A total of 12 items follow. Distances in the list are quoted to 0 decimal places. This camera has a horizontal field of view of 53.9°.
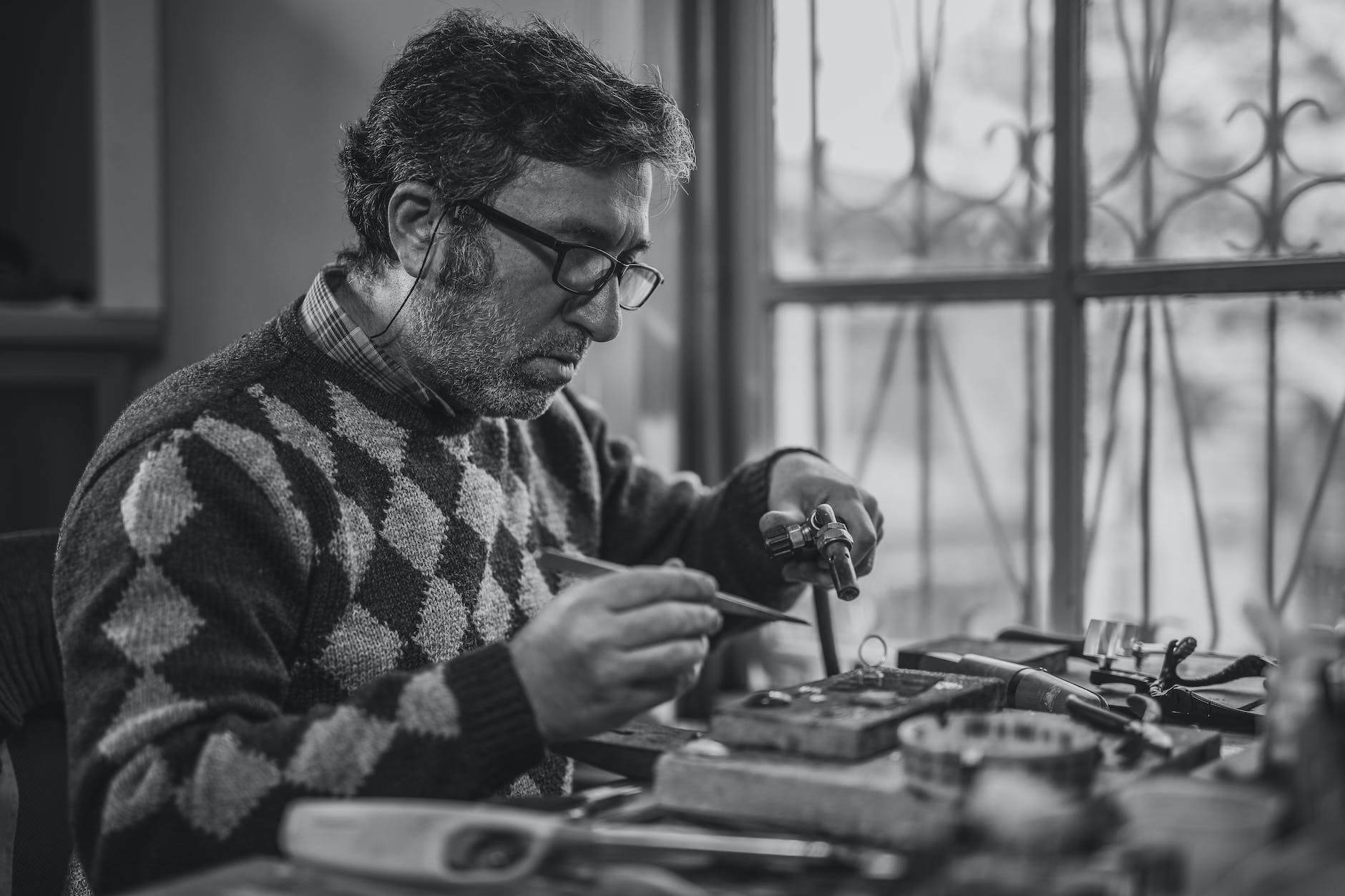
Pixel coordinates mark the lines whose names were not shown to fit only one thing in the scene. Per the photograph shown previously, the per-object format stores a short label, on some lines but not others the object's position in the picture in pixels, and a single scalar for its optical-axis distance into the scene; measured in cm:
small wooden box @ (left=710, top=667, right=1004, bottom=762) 97
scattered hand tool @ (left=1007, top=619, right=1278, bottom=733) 124
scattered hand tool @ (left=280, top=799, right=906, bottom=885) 81
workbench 74
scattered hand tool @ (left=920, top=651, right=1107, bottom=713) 122
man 101
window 185
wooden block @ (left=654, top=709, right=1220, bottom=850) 87
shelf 258
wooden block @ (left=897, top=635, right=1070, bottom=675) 144
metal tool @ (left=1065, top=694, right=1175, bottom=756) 103
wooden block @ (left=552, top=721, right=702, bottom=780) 116
